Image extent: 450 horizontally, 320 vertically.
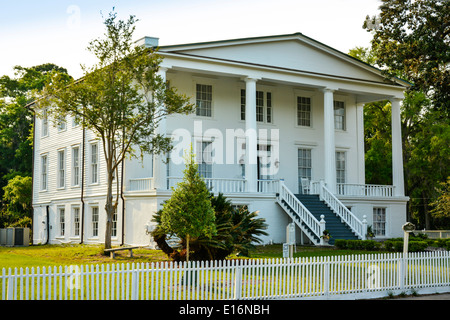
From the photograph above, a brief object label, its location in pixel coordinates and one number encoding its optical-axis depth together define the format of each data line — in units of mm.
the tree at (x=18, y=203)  43438
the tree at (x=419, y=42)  26734
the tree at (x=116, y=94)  22531
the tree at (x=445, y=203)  37375
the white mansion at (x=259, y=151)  28656
